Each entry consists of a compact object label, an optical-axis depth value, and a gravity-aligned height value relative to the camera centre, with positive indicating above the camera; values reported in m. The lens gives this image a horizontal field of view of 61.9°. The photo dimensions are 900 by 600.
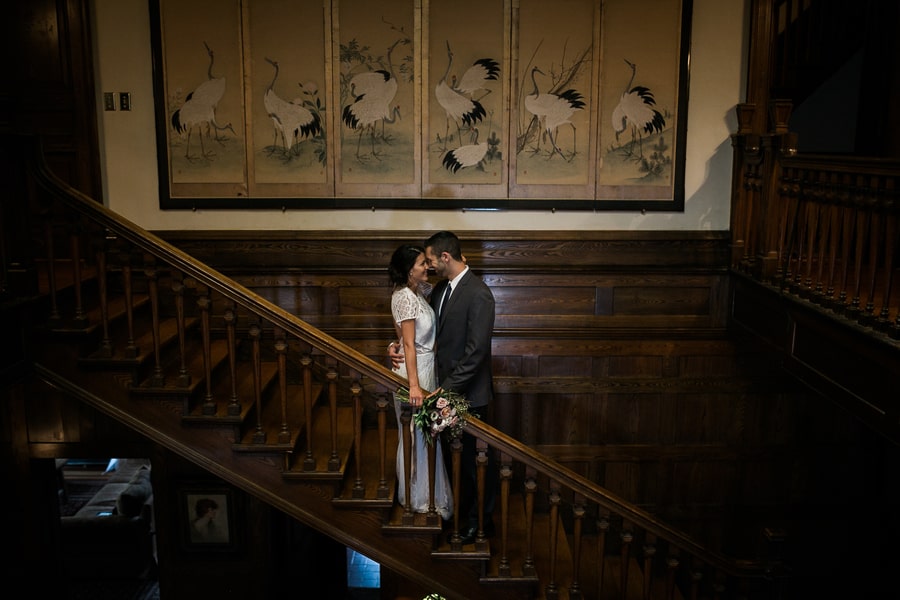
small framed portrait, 5.73 -2.39
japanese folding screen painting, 5.09 +0.72
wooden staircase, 3.70 -1.16
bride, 3.78 -0.71
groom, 3.79 -0.64
